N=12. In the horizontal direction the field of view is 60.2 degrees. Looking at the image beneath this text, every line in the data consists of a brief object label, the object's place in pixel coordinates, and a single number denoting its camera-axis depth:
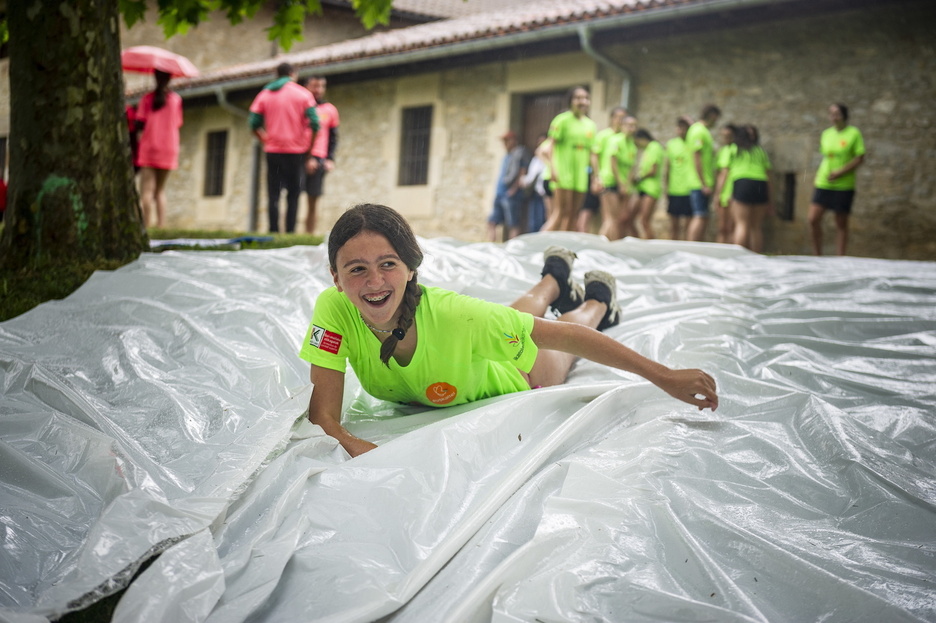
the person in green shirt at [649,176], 9.17
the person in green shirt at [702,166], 8.66
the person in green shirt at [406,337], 2.46
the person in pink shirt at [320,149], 8.74
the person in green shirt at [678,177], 8.95
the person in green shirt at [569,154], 8.58
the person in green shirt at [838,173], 8.06
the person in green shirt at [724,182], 8.62
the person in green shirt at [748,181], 8.35
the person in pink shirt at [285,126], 8.31
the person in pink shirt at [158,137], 8.50
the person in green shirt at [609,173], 8.99
